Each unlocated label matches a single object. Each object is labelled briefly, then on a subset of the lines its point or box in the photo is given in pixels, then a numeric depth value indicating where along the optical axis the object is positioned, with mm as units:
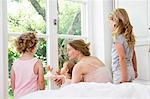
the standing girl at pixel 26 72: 2090
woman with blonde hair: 2100
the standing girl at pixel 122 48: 2268
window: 2512
